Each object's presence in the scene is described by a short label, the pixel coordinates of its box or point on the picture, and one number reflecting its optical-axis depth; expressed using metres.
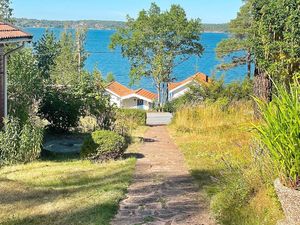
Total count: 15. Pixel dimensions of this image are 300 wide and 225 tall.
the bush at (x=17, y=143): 10.11
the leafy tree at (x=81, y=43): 53.14
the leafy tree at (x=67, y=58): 48.62
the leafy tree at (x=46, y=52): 18.68
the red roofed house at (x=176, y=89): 53.51
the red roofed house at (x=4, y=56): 10.62
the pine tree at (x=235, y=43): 36.94
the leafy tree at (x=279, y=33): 12.24
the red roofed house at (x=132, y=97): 53.81
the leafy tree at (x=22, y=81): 11.96
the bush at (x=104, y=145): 10.05
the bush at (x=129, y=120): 13.47
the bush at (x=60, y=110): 14.73
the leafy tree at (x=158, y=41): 43.09
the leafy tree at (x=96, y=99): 12.79
